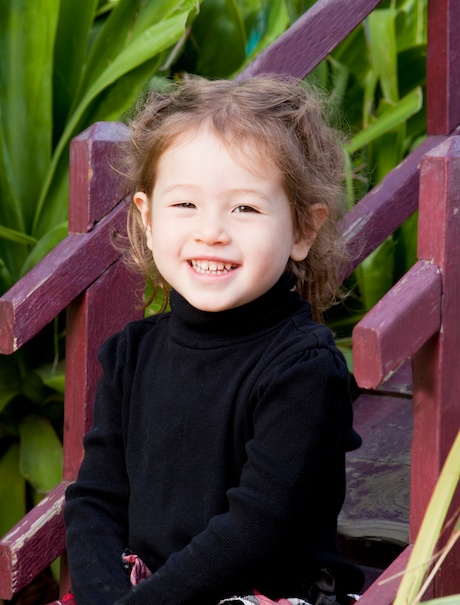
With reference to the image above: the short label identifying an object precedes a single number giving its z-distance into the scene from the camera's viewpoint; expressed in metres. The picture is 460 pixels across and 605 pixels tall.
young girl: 3.37
